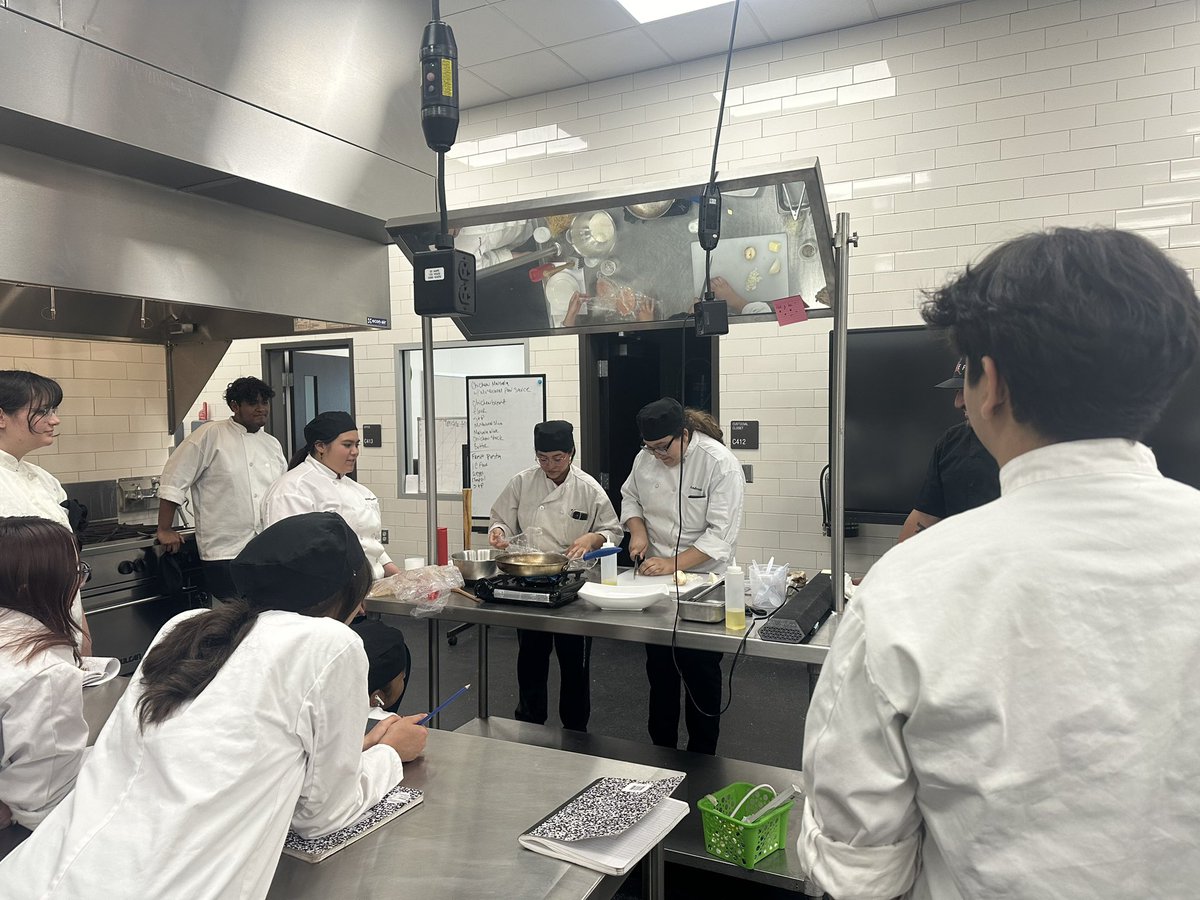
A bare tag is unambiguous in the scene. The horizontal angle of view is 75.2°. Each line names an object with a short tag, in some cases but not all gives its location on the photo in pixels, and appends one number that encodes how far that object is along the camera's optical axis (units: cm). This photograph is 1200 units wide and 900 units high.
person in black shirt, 278
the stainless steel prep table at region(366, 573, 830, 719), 212
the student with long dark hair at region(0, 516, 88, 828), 160
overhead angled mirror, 220
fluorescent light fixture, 402
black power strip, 212
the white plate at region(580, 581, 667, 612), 249
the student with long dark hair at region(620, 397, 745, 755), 315
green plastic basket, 211
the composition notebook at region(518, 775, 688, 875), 141
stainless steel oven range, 372
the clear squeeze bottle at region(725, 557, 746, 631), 225
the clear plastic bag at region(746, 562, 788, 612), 246
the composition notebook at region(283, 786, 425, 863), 142
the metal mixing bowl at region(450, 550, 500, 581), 280
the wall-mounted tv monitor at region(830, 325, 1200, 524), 400
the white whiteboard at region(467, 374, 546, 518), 536
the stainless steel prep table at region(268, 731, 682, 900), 133
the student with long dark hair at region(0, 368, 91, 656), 290
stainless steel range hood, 174
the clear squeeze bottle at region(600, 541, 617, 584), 280
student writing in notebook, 113
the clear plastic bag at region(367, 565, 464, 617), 259
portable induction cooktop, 254
